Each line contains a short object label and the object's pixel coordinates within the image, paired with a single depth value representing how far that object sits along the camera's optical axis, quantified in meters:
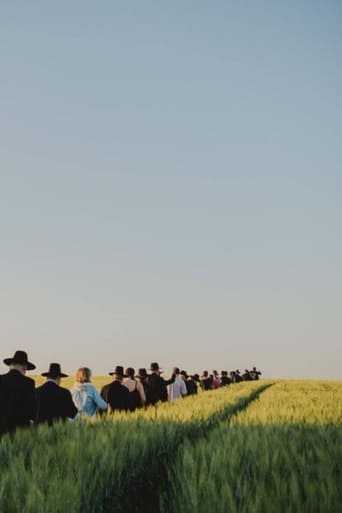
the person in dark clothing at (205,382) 31.36
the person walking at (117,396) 12.02
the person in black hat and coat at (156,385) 16.22
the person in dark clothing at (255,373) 59.16
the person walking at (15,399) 8.27
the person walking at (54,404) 9.40
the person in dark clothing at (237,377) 50.24
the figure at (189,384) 23.34
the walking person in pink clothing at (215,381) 33.89
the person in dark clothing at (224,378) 39.62
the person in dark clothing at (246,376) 57.27
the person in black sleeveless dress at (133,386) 14.36
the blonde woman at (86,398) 10.27
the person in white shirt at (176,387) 20.59
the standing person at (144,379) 15.16
